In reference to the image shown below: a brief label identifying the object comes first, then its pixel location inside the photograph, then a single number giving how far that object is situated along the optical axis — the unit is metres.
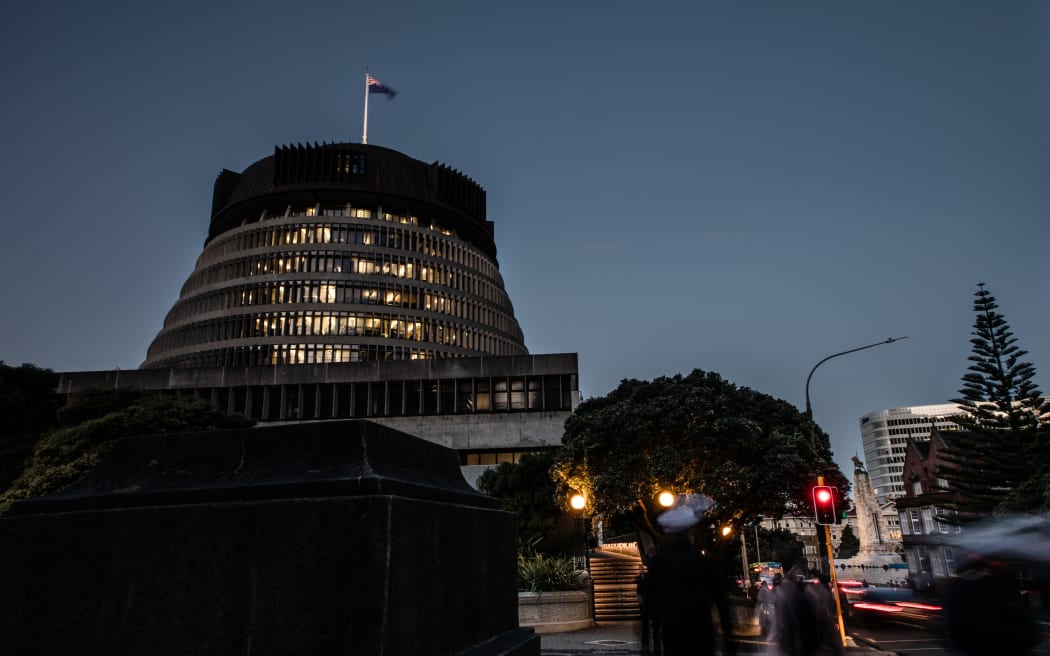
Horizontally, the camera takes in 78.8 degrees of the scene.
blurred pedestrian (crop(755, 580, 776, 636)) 15.57
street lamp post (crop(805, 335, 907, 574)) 15.14
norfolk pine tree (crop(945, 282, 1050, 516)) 50.34
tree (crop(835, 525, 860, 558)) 140.62
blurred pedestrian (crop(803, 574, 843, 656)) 8.96
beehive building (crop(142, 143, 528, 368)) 82.19
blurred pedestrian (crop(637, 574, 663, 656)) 5.81
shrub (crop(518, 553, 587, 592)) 21.14
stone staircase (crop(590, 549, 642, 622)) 27.41
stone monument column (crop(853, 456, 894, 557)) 99.12
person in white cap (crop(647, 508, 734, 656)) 5.21
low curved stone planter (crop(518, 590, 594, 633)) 20.34
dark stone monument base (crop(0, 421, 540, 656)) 3.79
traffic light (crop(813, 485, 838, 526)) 14.17
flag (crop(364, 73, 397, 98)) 81.94
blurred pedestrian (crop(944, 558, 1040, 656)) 5.32
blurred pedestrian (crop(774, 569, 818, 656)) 8.55
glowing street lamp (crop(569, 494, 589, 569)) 24.08
